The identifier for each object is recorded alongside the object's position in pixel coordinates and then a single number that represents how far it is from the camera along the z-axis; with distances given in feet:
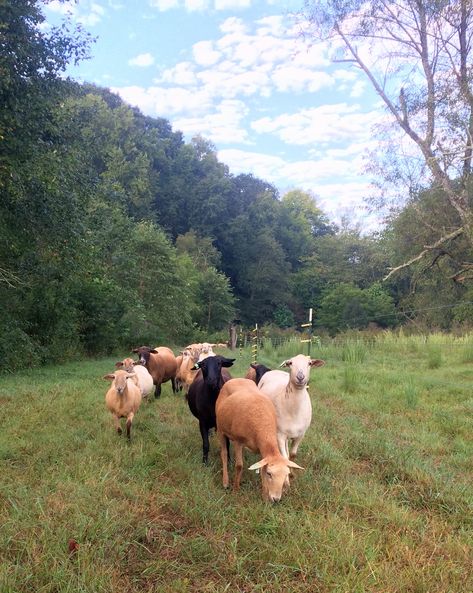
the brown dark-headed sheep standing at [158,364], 32.81
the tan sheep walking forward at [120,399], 22.75
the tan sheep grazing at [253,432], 13.97
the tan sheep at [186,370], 33.24
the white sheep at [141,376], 28.10
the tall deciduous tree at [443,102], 56.03
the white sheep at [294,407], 17.38
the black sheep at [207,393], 19.67
